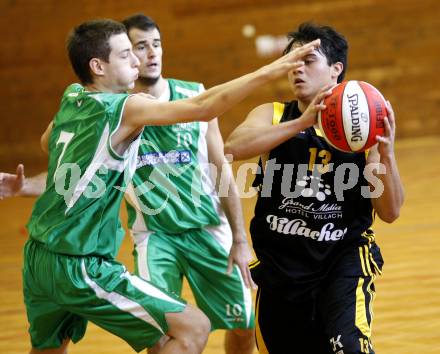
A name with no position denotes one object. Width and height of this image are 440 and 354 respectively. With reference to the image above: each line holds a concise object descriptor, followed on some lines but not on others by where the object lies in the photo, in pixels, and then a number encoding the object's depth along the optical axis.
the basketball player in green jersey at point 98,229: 7.42
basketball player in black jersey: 8.01
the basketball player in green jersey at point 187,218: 9.74
